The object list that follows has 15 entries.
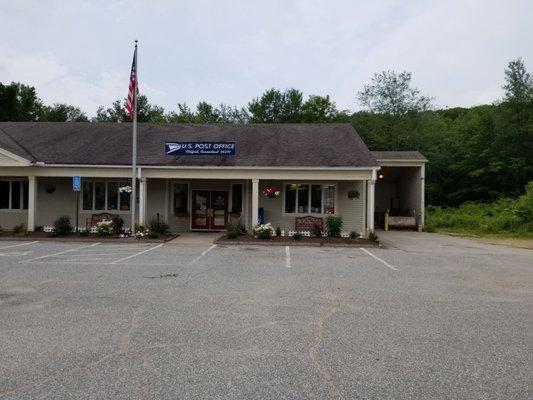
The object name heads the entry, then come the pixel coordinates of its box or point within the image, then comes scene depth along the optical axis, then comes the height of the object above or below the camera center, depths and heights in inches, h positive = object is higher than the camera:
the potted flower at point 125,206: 812.8 -14.3
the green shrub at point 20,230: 724.0 -52.8
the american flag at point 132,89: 682.2 +164.1
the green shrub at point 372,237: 686.7 -53.6
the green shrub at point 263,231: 687.1 -47.5
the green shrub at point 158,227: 721.6 -45.8
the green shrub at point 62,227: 711.1 -46.6
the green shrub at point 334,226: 712.4 -39.1
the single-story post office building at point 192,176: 733.3 +36.5
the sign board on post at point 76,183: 698.8 +21.6
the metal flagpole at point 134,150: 688.4 +72.1
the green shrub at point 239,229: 701.6 -46.3
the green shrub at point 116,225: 721.8 -43.1
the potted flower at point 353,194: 751.7 +11.5
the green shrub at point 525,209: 895.1 -10.9
